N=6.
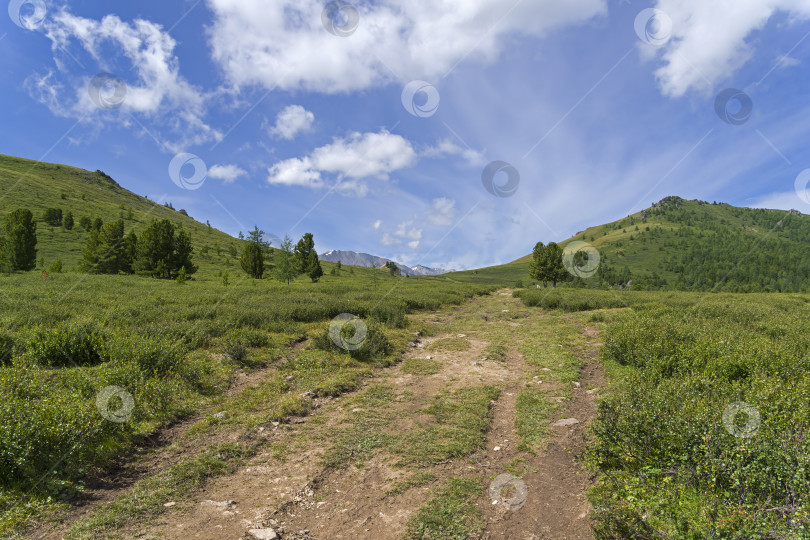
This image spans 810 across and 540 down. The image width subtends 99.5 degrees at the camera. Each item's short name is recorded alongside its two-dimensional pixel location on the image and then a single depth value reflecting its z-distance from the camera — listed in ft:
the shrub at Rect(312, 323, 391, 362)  43.98
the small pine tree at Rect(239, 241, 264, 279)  192.34
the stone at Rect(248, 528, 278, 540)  14.57
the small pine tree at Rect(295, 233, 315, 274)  187.55
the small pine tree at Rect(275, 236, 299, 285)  159.74
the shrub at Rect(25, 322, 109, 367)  32.24
